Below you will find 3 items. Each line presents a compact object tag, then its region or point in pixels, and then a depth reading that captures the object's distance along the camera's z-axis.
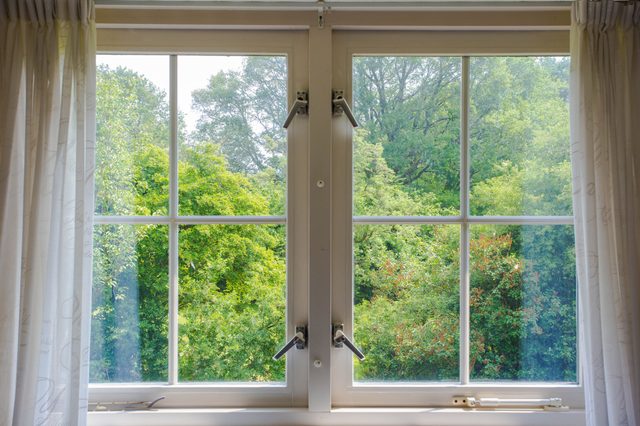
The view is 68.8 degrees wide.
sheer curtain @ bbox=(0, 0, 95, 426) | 1.20
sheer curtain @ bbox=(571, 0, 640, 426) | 1.22
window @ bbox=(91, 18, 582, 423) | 1.39
